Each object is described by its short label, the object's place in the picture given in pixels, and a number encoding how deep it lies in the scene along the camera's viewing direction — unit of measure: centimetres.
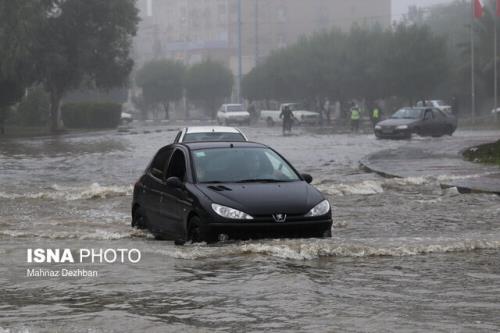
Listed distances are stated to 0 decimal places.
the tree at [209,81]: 13375
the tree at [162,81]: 13525
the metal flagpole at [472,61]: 7673
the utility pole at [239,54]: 12611
